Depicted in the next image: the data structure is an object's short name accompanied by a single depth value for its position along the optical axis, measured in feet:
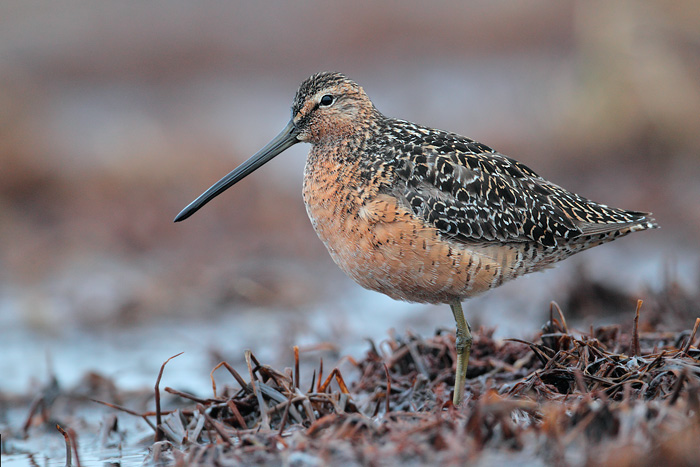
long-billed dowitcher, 24.04
